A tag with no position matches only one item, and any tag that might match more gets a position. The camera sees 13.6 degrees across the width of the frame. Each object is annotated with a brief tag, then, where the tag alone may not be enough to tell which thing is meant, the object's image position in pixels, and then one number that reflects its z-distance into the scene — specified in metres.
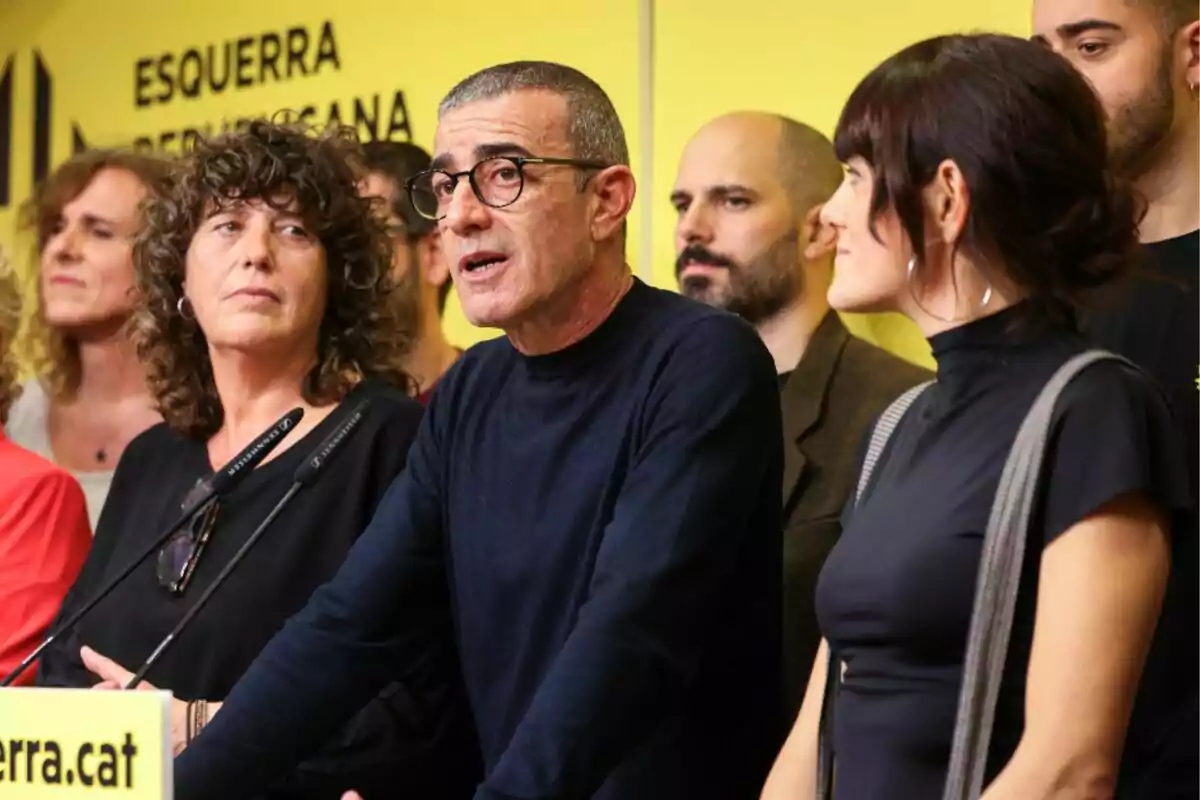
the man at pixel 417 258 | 5.38
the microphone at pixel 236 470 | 4.59
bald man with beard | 4.90
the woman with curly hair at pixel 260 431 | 4.66
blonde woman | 5.48
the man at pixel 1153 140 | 4.48
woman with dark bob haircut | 4.08
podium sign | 4.15
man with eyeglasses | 4.32
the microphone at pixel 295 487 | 4.48
